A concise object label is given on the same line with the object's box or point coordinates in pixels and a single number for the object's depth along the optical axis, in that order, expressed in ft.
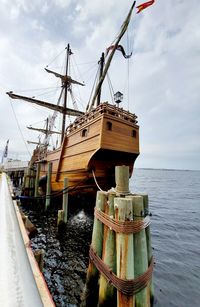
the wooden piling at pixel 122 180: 8.86
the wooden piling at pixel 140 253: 7.14
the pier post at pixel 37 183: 37.60
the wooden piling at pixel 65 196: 24.88
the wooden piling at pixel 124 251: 6.94
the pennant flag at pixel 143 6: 24.76
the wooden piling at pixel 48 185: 31.69
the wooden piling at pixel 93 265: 9.19
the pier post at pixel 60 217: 23.16
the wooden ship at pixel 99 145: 24.88
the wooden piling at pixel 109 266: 7.86
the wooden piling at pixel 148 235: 8.90
